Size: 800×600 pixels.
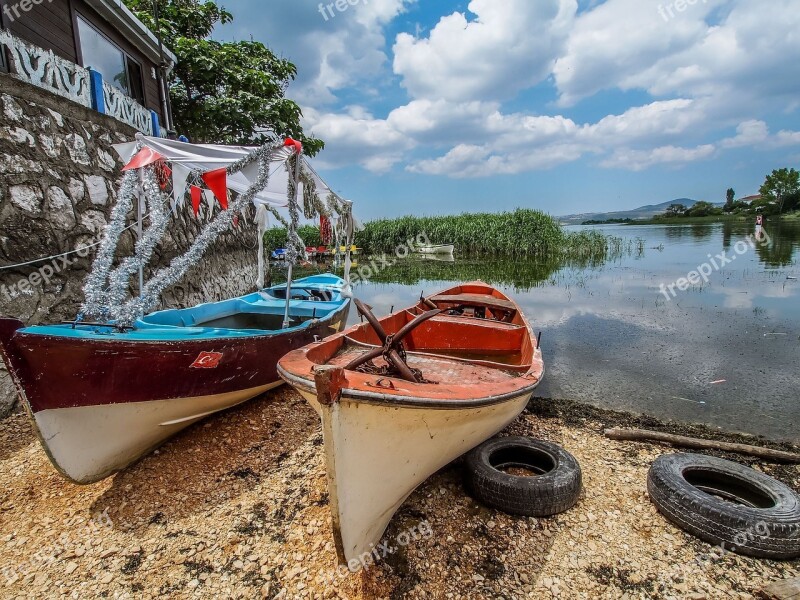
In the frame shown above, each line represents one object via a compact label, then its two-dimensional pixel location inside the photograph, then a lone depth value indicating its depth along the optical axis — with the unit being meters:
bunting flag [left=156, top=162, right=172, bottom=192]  6.04
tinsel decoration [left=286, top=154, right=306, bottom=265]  5.69
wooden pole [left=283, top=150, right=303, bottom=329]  5.27
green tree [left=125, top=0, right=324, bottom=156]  12.92
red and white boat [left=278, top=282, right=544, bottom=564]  2.40
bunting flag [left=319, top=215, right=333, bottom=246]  7.58
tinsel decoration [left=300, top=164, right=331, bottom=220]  5.74
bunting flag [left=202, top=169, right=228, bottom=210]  5.16
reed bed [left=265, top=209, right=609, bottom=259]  24.34
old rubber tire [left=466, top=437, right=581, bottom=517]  3.31
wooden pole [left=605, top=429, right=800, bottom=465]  4.14
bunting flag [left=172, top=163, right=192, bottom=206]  5.26
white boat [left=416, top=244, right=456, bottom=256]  26.45
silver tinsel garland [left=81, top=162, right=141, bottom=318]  4.61
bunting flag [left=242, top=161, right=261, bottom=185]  5.19
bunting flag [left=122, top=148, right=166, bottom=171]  4.66
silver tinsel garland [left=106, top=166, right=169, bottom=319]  4.79
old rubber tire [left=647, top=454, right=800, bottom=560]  2.86
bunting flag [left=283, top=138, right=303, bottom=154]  5.04
